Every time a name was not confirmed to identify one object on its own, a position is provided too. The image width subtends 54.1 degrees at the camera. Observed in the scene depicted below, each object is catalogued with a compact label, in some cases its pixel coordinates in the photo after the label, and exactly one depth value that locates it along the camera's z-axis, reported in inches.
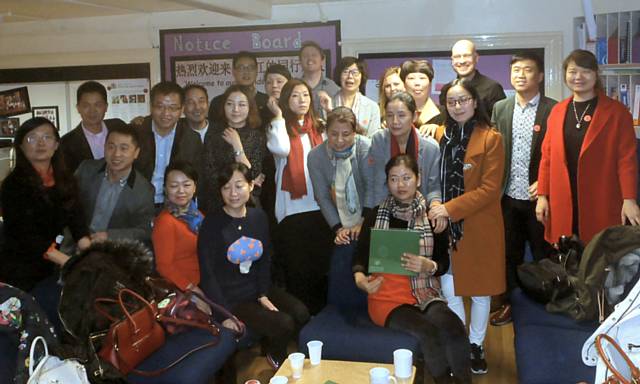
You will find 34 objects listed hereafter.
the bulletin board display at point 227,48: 198.4
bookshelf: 165.0
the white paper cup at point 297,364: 100.1
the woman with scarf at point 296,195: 148.1
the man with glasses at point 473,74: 151.3
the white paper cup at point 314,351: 103.9
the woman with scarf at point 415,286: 117.0
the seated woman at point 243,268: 129.6
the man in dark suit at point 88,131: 162.4
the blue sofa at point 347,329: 115.3
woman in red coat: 134.1
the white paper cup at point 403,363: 97.3
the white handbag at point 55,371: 91.1
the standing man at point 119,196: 144.3
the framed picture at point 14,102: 230.1
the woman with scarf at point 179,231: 133.0
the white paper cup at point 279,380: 93.0
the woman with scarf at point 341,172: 139.7
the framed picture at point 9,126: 228.8
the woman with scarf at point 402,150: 136.5
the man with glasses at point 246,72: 180.7
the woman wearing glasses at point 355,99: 158.2
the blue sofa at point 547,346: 99.9
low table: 99.0
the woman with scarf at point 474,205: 130.6
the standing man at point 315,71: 172.7
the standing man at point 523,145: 144.0
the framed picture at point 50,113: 228.4
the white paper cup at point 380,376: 95.4
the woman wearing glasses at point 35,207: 132.3
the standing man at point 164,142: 158.2
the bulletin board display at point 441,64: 185.9
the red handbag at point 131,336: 105.8
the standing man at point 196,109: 163.6
